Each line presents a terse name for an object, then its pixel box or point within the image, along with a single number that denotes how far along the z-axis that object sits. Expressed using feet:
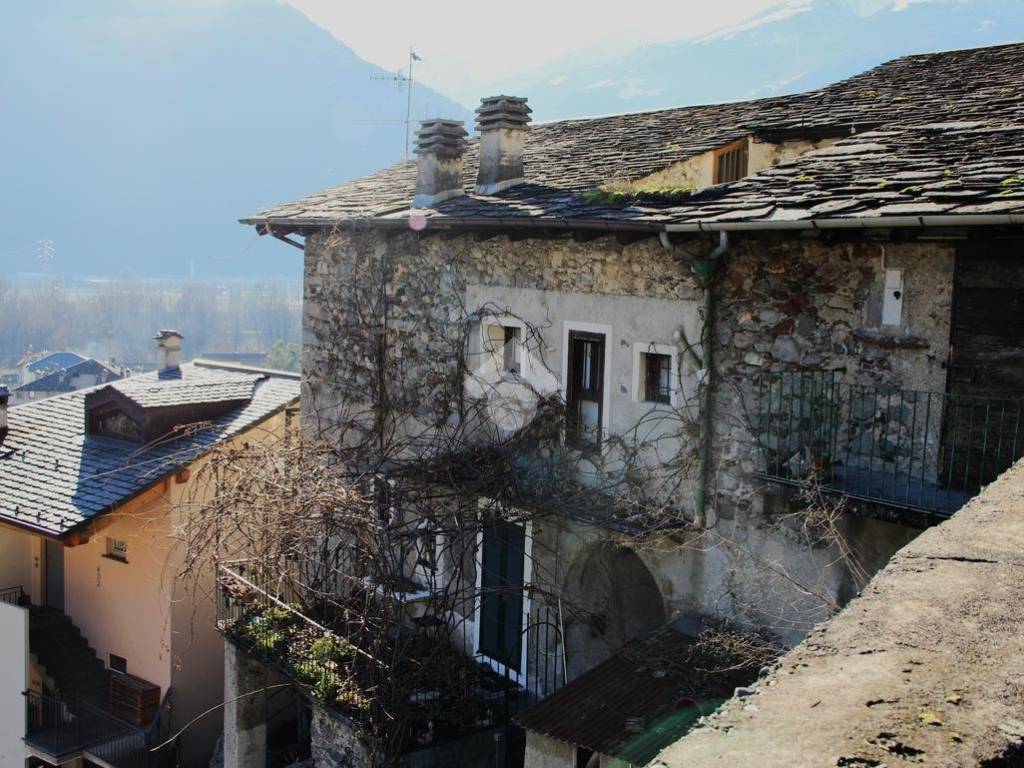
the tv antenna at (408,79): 56.80
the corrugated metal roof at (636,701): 26.48
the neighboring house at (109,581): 51.06
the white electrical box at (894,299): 25.82
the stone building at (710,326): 24.91
